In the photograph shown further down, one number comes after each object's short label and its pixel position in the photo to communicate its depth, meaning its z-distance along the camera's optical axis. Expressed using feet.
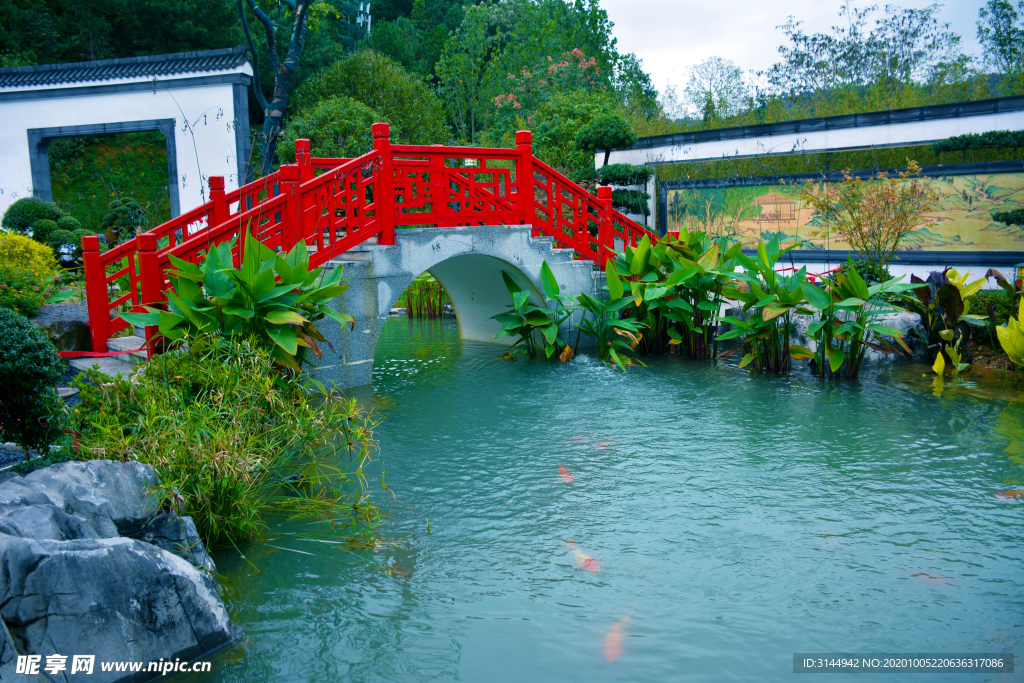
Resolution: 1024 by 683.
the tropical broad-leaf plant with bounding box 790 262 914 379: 23.48
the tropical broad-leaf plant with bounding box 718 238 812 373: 24.23
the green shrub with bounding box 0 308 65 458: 11.89
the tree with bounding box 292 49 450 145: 56.85
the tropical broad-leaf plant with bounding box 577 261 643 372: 27.81
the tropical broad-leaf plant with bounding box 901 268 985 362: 24.77
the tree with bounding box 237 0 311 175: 49.37
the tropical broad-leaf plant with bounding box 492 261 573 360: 27.96
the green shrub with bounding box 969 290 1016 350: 24.58
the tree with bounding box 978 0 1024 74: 50.75
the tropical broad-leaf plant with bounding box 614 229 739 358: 27.02
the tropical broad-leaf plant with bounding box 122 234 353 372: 16.34
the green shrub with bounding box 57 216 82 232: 33.50
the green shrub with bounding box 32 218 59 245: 31.30
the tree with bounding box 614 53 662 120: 62.07
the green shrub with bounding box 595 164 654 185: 41.24
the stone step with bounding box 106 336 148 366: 18.04
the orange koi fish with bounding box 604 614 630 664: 9.86
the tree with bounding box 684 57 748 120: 70.90
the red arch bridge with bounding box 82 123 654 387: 19.22
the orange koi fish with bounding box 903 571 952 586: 11.49
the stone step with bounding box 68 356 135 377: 17.60
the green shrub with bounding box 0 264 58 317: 18.34
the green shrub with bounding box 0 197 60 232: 33.35
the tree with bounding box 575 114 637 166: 42.22
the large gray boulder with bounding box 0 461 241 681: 8.71
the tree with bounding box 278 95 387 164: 47.62
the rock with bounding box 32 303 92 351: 18.56
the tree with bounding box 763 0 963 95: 57.41
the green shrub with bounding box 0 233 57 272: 22.26
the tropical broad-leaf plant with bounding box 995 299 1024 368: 22.39
